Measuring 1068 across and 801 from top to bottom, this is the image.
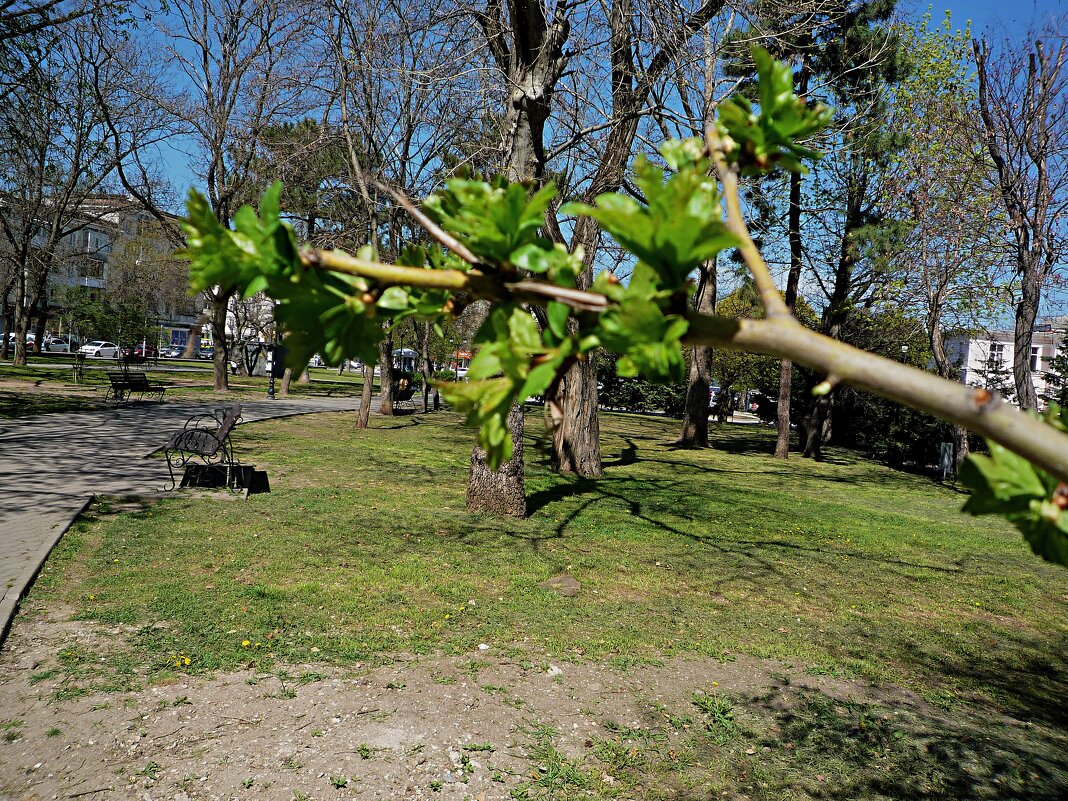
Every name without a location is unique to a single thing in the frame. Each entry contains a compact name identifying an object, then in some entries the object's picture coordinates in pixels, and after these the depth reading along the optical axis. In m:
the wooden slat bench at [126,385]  21.72
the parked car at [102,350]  55.87
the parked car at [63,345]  60.00
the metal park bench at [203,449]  11.27
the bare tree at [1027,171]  13.88
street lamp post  29.59
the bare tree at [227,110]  23.78
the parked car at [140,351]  45.41
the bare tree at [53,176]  24.08
